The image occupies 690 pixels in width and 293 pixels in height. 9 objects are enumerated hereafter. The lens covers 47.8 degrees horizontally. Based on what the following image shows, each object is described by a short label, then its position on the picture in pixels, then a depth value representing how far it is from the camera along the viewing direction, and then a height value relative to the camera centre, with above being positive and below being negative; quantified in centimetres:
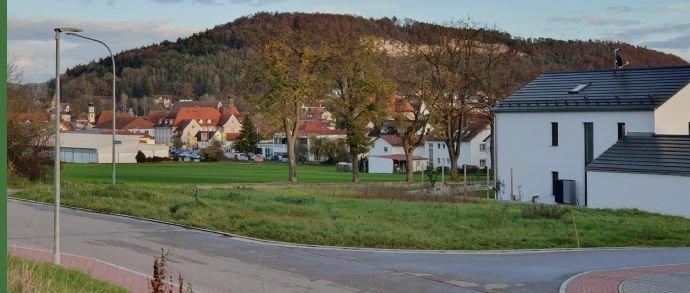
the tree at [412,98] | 5816 +490
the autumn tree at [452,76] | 5738 +643
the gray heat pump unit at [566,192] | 4022 -154
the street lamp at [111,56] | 3753 +532
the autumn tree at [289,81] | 5122 +546
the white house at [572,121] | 3891 +217
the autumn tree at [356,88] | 5438 +527
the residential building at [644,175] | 3281 -57
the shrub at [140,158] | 8356 +53
